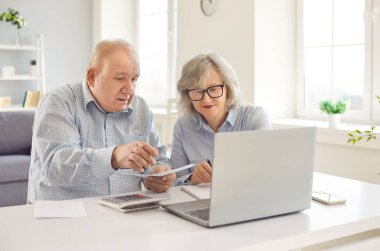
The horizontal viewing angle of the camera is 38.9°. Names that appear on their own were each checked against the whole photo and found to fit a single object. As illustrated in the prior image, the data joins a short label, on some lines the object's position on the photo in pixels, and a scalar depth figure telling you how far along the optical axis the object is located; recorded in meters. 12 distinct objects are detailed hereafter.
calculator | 1.70
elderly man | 1.88
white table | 1.36
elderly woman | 2.32
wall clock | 4.66
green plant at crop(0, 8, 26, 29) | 5.94
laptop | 1.46
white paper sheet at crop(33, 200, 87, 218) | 1.62
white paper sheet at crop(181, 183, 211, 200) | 1.92
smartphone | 1.80
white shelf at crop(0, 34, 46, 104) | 6.05
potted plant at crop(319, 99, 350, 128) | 3.75
